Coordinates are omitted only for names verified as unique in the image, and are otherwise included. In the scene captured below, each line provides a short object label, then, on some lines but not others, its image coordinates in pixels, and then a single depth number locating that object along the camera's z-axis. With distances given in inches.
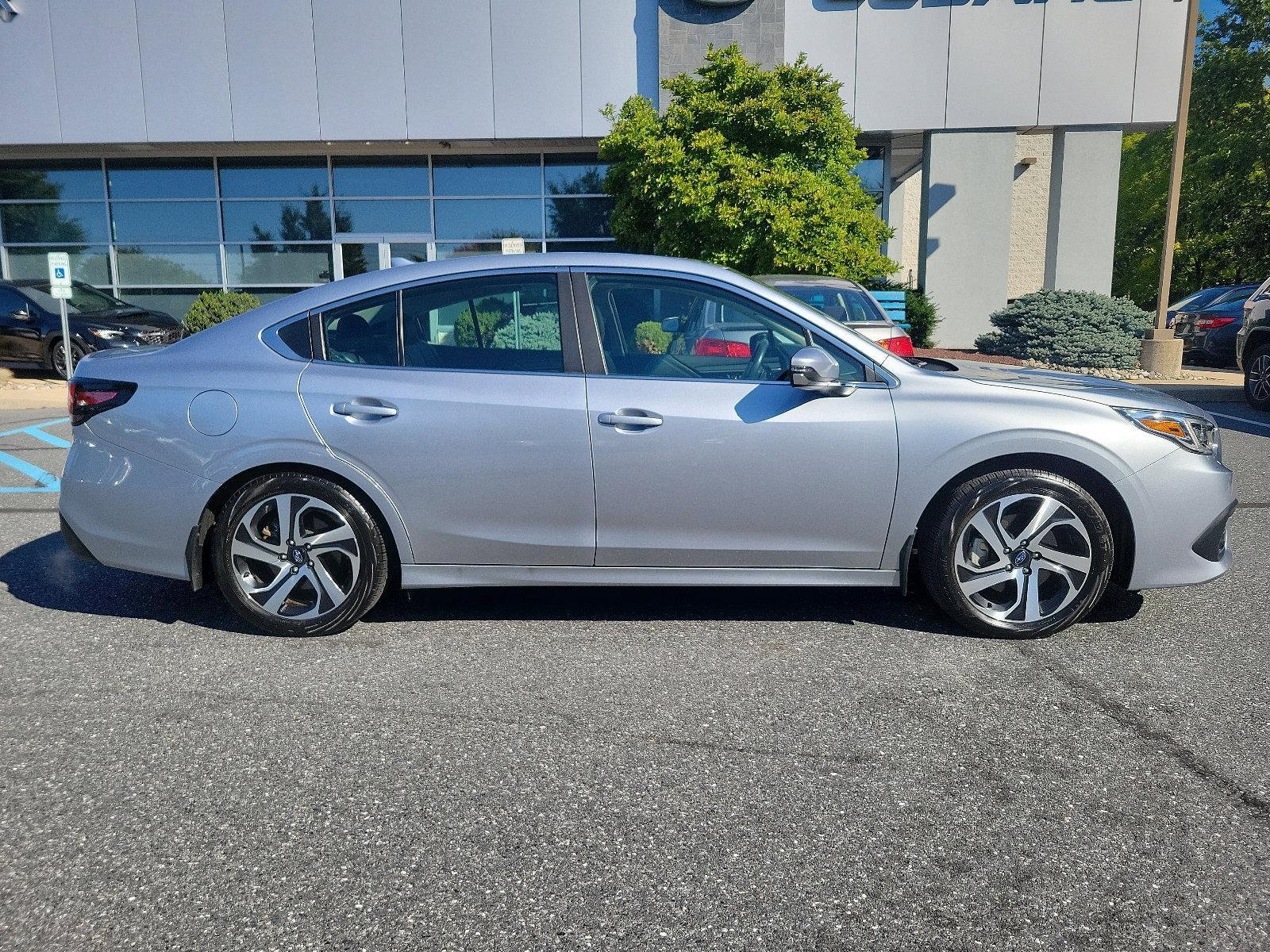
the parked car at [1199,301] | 780.6
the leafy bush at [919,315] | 746.2
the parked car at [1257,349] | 459.8
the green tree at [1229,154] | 1173.7
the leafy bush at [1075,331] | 624.4
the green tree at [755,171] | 616.4
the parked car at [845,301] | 378.0
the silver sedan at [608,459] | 160.4
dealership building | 749.9
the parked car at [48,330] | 630.5
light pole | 602.9
